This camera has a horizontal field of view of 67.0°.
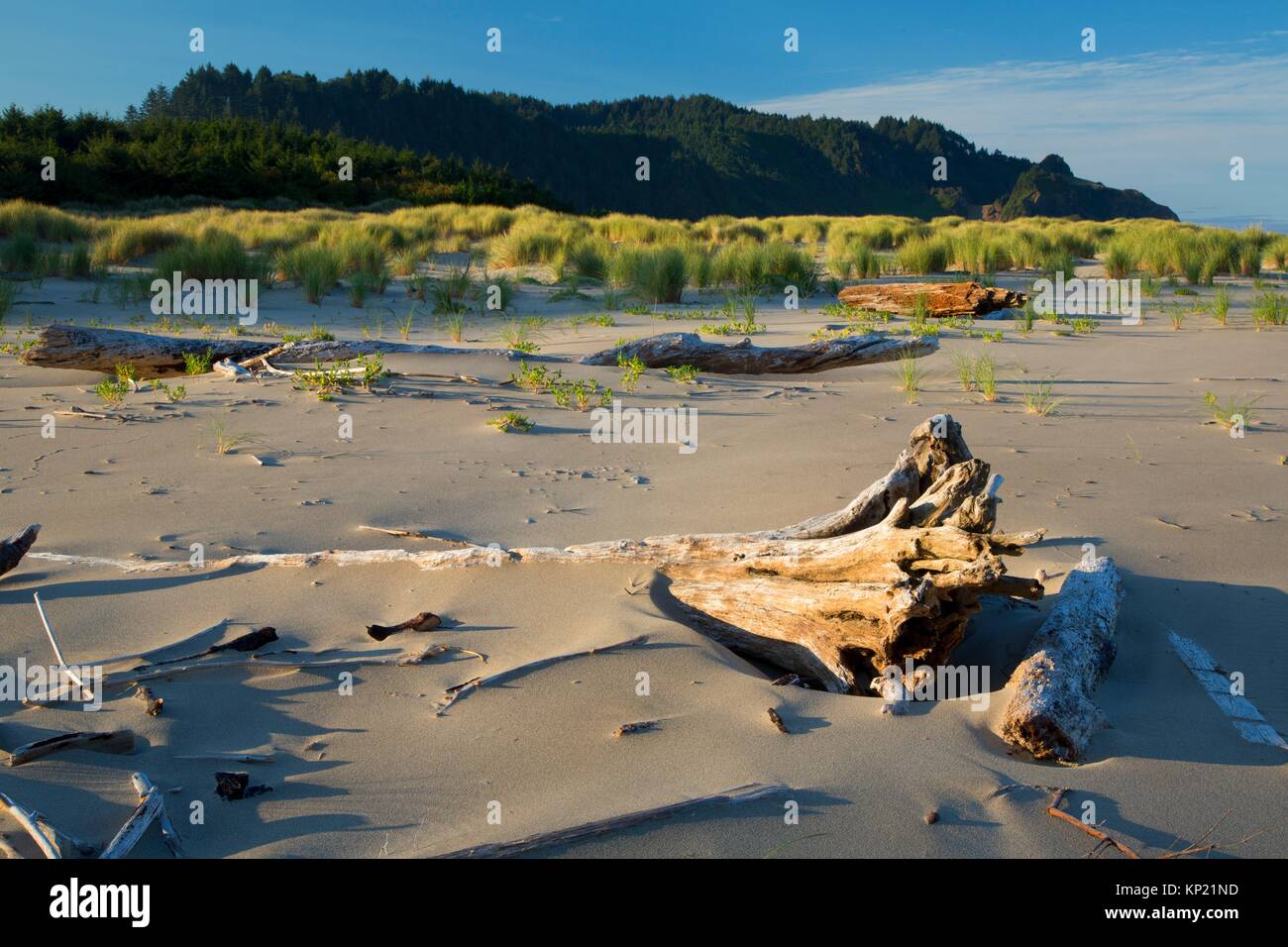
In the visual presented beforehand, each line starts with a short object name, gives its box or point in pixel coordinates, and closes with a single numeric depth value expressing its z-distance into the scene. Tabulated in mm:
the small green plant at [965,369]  7027
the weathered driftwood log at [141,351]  7266
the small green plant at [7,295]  9766
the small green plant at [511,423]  5945
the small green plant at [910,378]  6864
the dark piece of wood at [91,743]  2363
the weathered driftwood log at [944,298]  10109
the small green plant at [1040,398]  6359
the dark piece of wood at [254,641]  2969
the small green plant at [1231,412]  5867
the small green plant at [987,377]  6707
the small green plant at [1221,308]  10008
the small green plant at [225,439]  5379
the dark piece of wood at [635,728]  2545
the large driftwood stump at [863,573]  2746
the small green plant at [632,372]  7086
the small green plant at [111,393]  6367
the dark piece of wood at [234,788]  2230
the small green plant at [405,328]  9271
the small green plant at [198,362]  7344
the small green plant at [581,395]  6602
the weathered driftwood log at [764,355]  7730
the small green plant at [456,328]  9379
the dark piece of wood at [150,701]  2596
